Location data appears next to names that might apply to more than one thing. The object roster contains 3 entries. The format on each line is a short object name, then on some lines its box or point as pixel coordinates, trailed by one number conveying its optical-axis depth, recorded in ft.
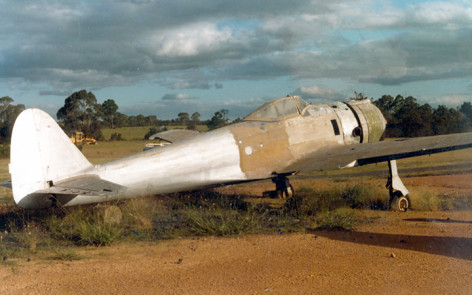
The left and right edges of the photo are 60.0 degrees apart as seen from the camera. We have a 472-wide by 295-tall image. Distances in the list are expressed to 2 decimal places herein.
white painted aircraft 26.50
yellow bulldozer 153.99
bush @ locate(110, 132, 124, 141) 183.27
